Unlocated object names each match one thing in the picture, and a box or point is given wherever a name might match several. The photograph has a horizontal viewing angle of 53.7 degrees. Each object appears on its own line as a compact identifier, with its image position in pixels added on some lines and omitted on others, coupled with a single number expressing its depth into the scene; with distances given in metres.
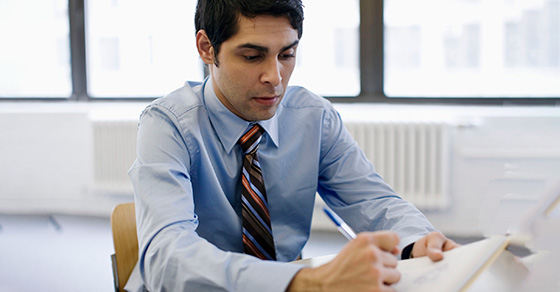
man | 1.08
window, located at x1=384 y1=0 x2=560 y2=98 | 3.52
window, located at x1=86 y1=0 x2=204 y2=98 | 4.22
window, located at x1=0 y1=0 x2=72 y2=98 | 4.46
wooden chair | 1.30
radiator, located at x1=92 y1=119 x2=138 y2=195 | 4.05
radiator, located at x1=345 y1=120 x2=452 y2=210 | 3.51
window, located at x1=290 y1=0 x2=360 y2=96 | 3.86
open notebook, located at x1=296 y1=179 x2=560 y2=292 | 0.85
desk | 0.91
